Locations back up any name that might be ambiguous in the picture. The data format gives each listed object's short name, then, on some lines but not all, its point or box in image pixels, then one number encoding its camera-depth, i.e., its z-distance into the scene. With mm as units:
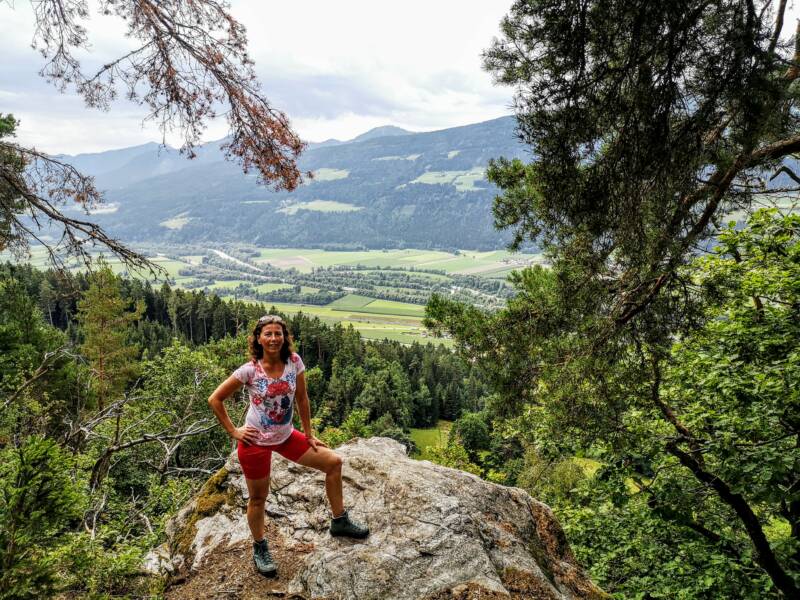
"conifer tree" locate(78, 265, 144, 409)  22892
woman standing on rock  3930
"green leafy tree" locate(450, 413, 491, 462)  51438
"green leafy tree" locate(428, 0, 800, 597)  3582
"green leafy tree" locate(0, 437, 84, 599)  2766
